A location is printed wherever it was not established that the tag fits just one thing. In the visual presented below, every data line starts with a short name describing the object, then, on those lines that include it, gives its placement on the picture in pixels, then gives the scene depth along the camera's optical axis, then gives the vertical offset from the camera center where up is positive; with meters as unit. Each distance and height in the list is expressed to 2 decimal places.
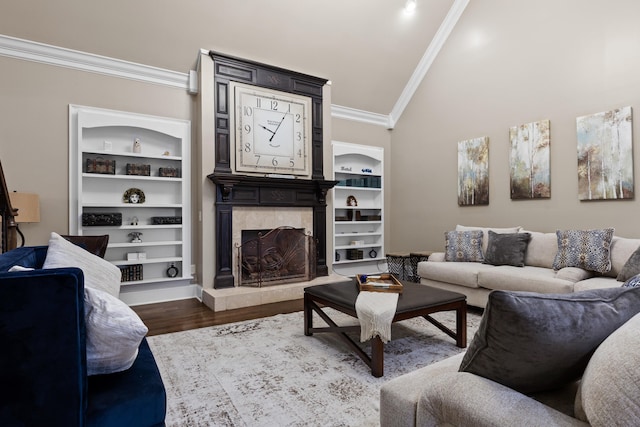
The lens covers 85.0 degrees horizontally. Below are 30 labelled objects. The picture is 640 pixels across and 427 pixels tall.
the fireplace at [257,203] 4.47 +0.19
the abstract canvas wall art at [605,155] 3.66 +0.64
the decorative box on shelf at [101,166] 4.10 +0.61
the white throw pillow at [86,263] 1.67 -0.24
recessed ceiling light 4.84 +2.94
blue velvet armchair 1.00 -0.40
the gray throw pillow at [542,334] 0.91 -0.32
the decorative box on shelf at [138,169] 4.30 +0.59
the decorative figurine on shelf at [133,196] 4.37 +0.27
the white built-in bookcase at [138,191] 4.09 +0.33
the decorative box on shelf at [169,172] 4.50 +0.58
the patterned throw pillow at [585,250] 3.29 -0.35
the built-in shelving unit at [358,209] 6.06 +0.12
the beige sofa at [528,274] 3.20 -0.60
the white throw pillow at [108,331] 1.13 -0.38
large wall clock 4.71 +1.21
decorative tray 2.78 -0.57
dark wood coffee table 2.37 -0.68
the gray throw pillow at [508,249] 3.95 -0.40
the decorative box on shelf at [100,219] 4.05 -0.02
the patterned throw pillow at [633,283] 1.19 -0.24
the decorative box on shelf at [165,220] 4.51 -0.04
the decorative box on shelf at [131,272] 4.27 -0.68
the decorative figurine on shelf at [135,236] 4.39 -0.24
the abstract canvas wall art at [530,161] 4.32 +0.69
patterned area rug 1.86 -1.05
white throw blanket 2.27 -0.67
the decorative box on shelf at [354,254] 6.14 -0.68
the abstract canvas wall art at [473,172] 5.00 +0.64
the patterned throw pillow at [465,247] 4.35 -0.41
